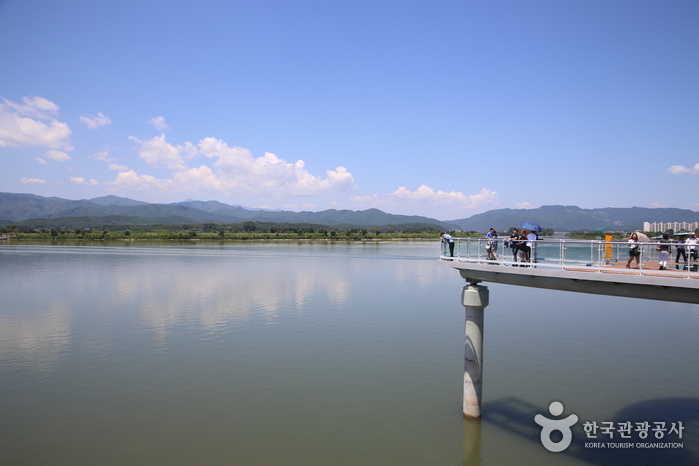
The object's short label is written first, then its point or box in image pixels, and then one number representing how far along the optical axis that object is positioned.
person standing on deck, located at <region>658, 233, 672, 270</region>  12.67
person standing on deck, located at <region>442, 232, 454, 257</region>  16.55
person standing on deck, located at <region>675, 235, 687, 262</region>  13.28
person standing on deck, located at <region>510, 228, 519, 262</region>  15.22
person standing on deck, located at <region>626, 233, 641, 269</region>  13.81
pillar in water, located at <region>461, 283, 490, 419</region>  14.69
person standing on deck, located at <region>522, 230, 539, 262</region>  14.04
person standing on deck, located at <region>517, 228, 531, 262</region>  14.45
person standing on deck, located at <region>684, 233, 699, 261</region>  13.72
